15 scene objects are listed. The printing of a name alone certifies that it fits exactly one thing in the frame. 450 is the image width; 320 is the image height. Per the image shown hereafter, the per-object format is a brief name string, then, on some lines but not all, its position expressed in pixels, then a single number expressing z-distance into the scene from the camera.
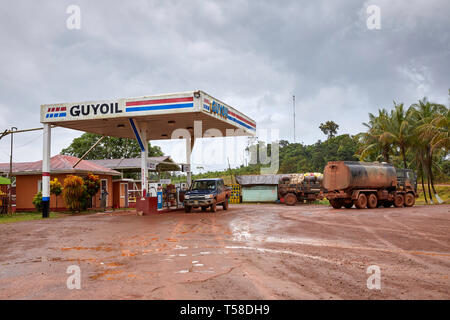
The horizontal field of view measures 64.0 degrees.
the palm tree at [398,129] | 34.62
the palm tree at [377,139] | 36.41
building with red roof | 26.28
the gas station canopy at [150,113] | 19.25
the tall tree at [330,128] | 66.81
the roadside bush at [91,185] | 25.02
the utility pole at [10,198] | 23.56
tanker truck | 23.17
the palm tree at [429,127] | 28.00
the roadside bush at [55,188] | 24.16
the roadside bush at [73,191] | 24.16
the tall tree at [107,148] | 50.31
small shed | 39.00
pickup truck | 20.62
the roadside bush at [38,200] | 24.58
